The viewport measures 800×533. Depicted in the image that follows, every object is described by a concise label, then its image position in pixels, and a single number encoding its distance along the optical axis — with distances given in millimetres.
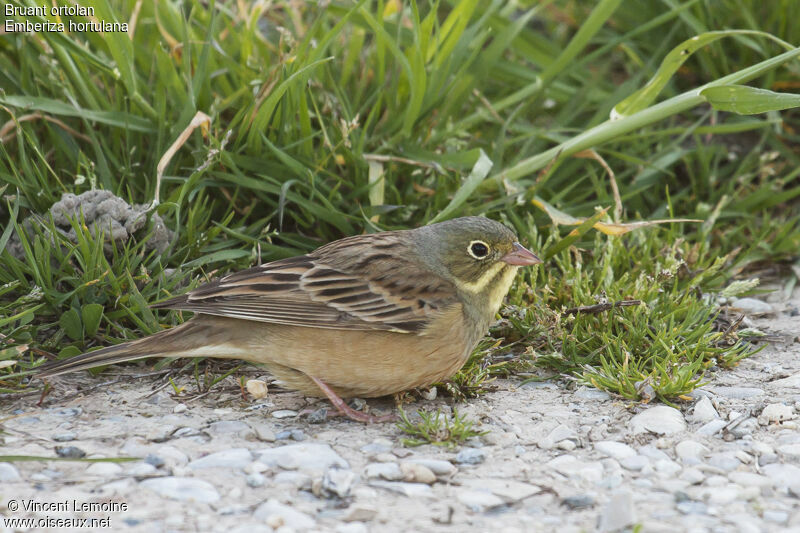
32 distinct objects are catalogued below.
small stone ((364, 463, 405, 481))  7441
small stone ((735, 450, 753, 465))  7804
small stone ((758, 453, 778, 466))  7773
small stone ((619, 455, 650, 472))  7715
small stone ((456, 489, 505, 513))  6961
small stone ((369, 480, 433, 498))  7191
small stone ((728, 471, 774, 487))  7352
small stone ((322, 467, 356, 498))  7094
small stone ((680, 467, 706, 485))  7418
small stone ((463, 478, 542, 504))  7137
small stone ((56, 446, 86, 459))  7617
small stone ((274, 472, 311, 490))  7270
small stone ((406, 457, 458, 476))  7523
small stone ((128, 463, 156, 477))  7309
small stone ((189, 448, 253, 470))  7523
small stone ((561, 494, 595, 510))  7016
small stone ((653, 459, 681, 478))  7605
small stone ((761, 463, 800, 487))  7363
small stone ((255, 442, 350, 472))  7598
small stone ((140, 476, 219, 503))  6926
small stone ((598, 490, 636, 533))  6602
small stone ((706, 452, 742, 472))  7699
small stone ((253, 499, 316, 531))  6602
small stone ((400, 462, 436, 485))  7398
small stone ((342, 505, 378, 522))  6758
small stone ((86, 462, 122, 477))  7278
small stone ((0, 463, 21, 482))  7152
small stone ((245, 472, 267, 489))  7216
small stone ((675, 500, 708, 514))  6880
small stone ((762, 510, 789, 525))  6719
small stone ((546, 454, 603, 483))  7504
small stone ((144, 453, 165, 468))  7477
